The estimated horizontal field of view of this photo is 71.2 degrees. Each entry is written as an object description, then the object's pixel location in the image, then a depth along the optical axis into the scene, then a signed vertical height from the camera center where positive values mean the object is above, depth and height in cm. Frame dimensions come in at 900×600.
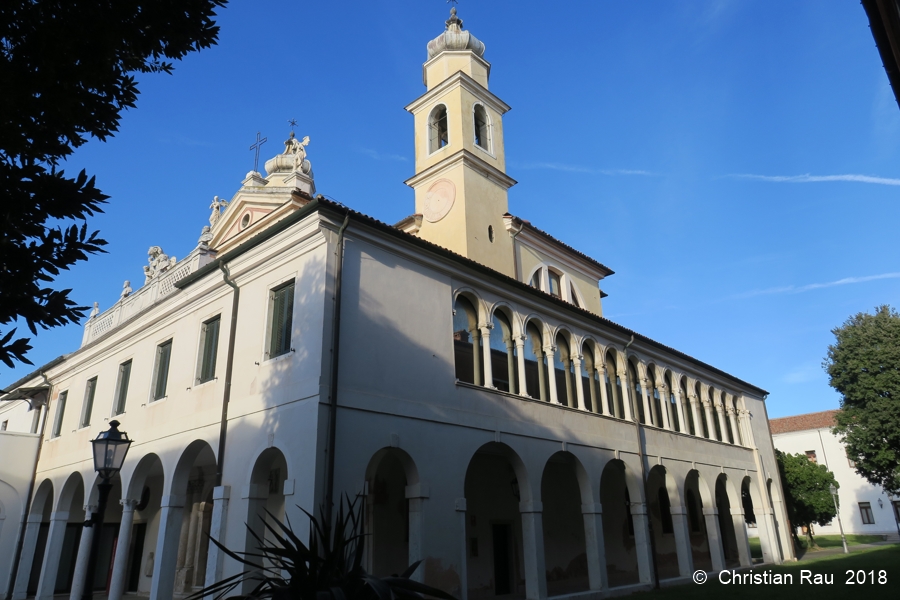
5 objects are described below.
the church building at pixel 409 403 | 1128 +299
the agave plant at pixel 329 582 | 502 -31
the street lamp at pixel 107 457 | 787 +113
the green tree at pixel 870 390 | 2536 +537
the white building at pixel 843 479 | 4691 +365
